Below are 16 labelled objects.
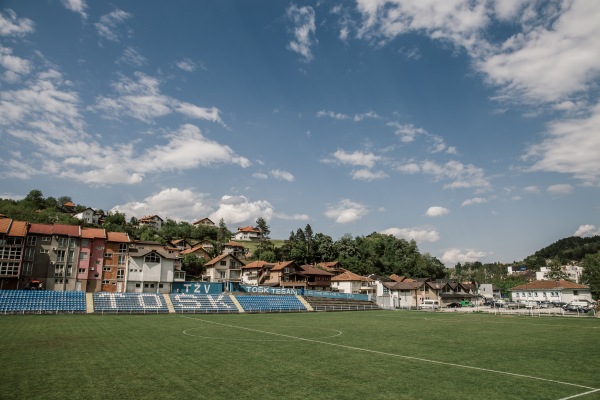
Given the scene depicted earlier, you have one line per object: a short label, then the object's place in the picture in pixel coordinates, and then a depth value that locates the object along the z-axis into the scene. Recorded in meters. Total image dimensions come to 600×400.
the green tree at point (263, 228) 175.50
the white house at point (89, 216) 141.38
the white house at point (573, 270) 173.00
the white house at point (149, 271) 63.88
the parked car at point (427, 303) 75.36
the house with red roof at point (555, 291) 85.81
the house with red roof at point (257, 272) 99.25
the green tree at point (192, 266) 101.50
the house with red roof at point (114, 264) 68.44
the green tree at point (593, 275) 79.88
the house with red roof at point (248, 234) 175.41
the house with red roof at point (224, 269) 93.06
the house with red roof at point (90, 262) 66.19
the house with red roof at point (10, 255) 58.53
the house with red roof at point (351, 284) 94.81
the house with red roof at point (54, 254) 62.88
